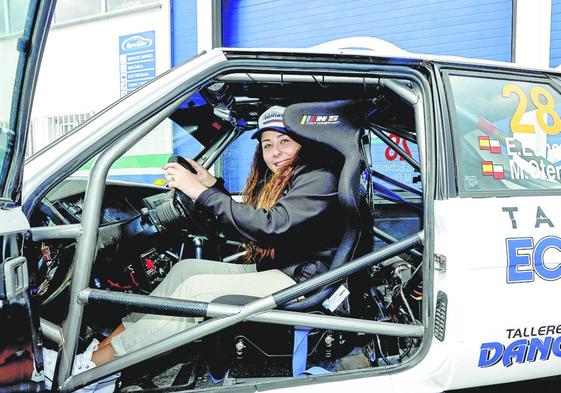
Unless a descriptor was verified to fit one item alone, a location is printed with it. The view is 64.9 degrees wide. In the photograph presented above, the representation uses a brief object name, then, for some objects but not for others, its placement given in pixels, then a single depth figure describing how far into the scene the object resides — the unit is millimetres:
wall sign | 7594
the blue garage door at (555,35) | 5020
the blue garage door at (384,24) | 5523
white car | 1368
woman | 1729
